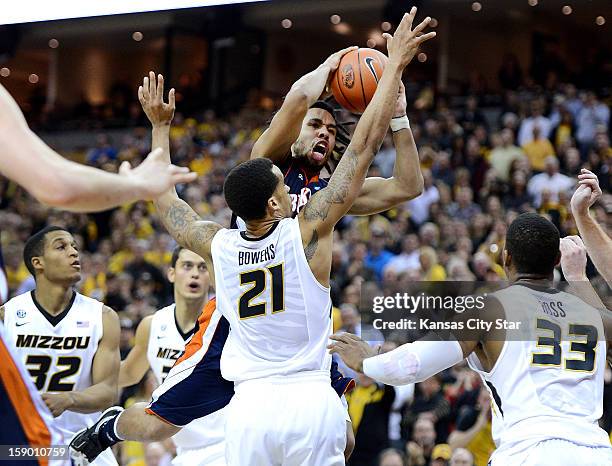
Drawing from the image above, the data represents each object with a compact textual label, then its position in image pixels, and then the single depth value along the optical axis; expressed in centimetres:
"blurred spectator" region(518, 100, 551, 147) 1498
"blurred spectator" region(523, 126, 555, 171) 1452
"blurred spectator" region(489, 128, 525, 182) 1448
